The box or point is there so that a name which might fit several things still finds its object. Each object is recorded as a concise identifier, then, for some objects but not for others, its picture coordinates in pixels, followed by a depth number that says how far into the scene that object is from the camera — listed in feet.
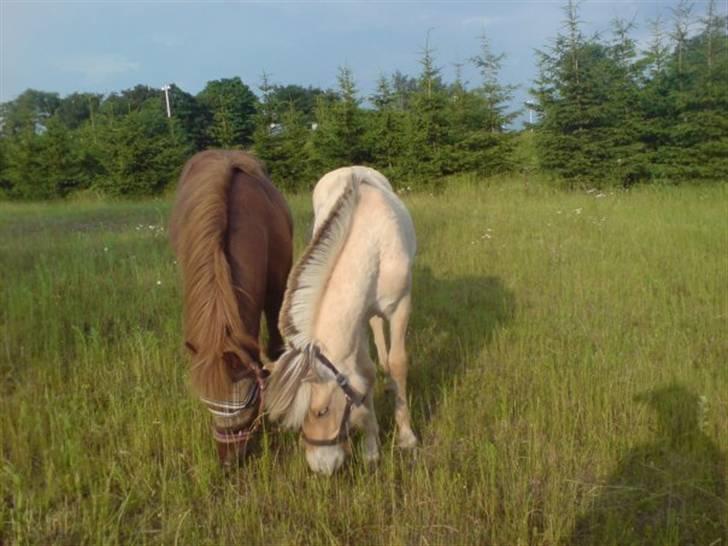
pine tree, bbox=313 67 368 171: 44.93
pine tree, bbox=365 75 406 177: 44.60
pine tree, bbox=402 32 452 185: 42.34
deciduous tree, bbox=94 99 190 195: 49.70
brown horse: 8.09
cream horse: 8.51
